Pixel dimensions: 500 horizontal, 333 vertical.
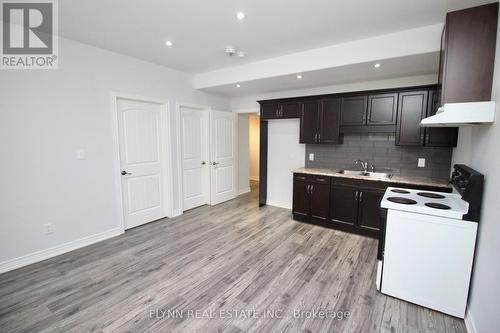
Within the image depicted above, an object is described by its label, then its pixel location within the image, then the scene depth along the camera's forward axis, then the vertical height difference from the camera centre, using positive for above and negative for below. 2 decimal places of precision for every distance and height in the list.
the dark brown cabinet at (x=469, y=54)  1.74 +0.75
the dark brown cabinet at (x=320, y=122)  3.76 +0.43
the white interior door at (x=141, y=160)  3.52 -0.27
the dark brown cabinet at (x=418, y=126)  2.98 +0.30
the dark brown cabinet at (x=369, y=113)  3.29 +0.52
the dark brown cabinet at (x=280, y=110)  4.16 +0.69
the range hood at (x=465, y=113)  1.66 +0.27
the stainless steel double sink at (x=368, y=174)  3.52 -0.45
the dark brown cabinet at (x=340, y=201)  3.28 -0.87
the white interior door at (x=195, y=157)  4.46 -0.26
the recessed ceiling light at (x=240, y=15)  2.23 +1.30
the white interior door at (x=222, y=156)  4.92 -0.25
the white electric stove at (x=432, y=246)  1.80 -0.86
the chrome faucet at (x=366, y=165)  3.75 -0.31
